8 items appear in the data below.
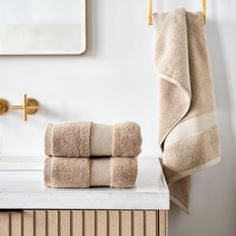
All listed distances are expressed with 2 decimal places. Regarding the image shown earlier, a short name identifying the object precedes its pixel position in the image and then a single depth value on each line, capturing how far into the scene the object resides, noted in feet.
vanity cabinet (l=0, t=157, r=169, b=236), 7.50
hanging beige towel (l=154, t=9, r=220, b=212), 8.86
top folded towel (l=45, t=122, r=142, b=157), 7.70
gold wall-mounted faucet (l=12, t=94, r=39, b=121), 9.21
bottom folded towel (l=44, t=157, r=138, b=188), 7.64
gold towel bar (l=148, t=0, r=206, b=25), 9.29
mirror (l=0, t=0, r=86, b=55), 9.40
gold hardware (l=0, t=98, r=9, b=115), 9.50
